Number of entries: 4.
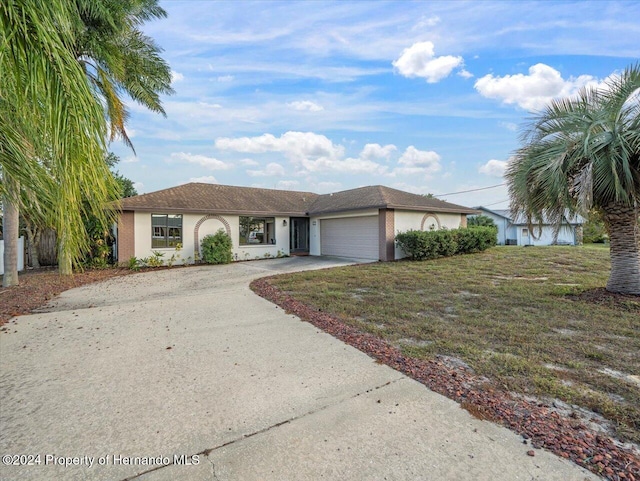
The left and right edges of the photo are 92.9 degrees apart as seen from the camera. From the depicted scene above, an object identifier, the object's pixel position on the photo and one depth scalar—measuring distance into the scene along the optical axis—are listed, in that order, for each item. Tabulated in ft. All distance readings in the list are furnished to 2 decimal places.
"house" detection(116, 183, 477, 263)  43.65
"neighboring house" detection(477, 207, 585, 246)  94.89
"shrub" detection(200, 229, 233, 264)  45.70
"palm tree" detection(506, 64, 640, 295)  19.44
